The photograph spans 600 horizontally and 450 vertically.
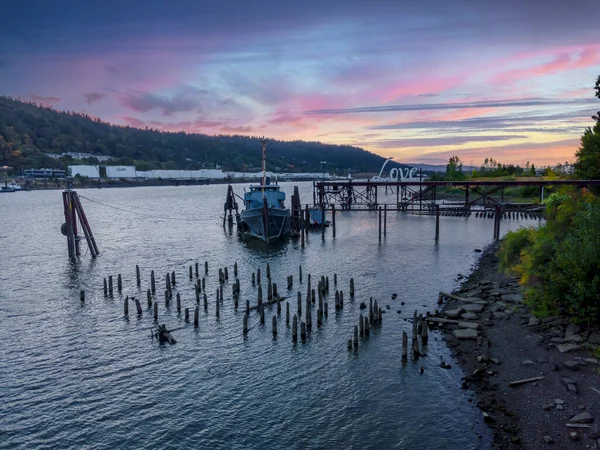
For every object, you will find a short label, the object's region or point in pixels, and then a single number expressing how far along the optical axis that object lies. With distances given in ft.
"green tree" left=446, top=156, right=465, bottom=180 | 458.09
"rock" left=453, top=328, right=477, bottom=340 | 72.53
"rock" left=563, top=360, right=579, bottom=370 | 55.21
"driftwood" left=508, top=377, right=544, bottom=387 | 55.62
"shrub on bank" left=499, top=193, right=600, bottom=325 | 62.75
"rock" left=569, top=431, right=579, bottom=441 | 43.72
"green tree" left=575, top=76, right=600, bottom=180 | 148.05
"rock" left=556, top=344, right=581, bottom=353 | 59.11
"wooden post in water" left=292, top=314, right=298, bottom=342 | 77.51
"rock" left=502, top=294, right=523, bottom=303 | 83.27
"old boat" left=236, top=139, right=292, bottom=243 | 187.62
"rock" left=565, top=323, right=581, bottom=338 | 62.90
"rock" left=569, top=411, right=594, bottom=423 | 45.45
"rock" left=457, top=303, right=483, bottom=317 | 84.10
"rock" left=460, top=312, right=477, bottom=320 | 80.53
